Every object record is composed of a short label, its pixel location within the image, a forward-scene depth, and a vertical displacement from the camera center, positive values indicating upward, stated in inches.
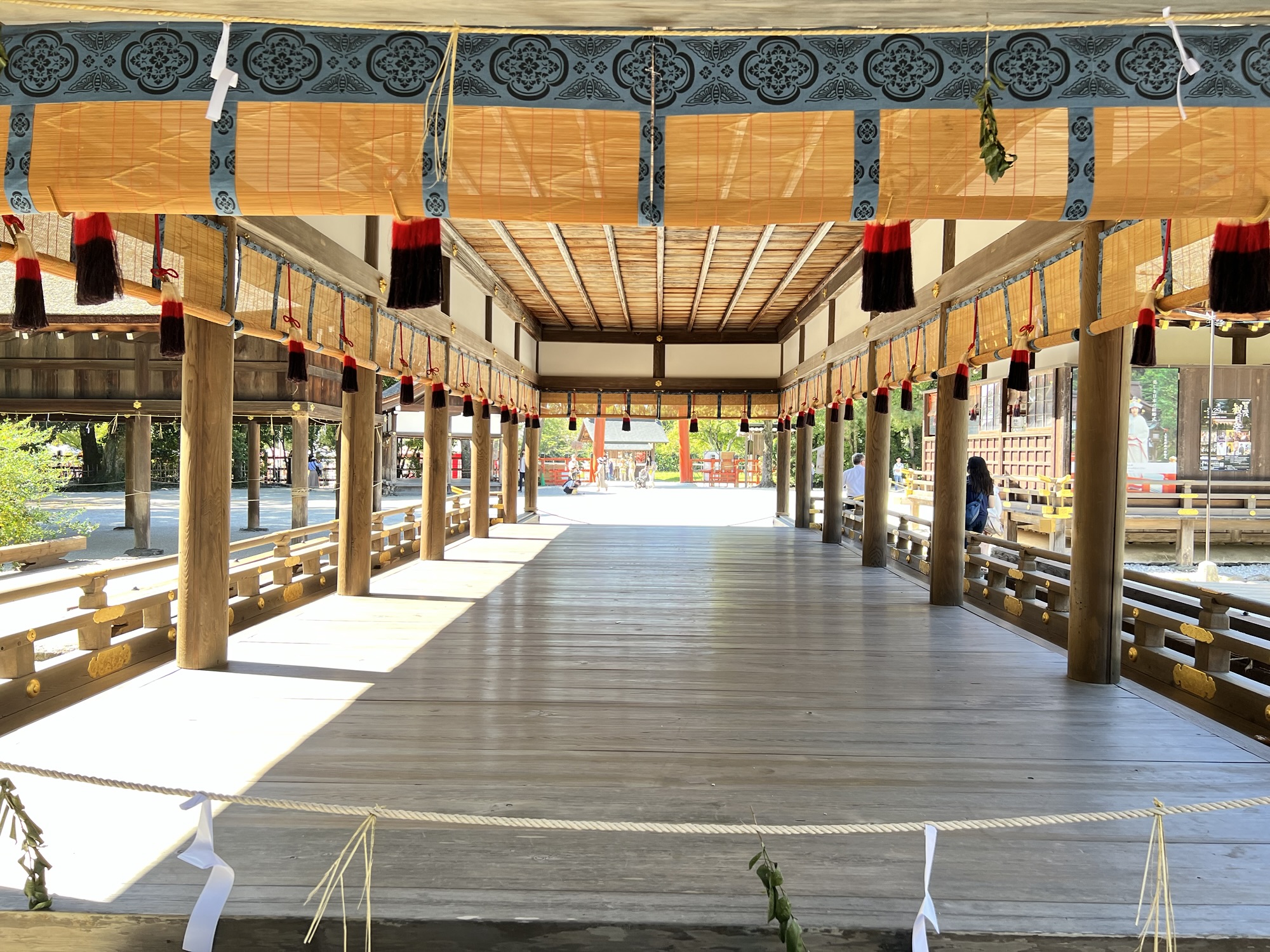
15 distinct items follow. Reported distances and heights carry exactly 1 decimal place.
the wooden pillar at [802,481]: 552.1 -13.3
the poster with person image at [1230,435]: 455.8 +18.9
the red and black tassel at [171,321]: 156.0 +28.1
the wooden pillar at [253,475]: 558.3 -11.9
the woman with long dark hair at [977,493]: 323.3 -12.1
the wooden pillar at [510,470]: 581.9 -6.9
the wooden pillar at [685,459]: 1259.8 +4.5
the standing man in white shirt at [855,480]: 516.7 -10.9
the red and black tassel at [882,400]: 327.4 +27.3
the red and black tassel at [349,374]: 247.4 +27.5
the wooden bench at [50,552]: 361.4 -48.0
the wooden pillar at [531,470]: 646.5 -8.2
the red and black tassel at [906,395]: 296.5 +27.3
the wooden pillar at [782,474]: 640.4 -9.4
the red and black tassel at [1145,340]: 143.1 +23.5
